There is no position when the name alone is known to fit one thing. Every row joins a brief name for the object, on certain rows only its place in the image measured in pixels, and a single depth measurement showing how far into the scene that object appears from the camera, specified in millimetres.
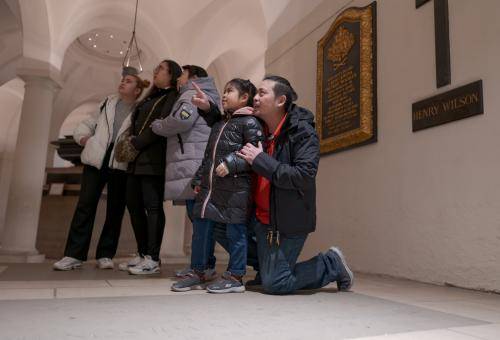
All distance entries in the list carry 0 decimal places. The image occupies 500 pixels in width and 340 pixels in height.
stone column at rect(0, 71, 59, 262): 5773
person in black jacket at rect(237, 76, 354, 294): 2180
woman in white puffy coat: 3051
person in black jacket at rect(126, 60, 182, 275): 2879
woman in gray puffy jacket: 2650
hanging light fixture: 3708
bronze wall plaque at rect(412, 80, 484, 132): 2612
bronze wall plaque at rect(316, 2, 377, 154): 3586
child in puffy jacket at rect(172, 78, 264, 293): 2247
